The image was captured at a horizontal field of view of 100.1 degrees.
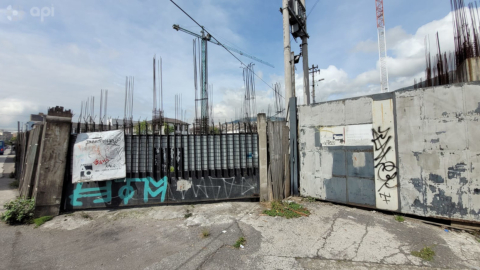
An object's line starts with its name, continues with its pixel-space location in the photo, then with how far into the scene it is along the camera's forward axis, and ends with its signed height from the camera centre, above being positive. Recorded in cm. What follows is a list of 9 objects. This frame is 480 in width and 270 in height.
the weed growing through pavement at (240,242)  363 -185
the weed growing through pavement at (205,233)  398 -181
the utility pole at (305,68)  1185 +431
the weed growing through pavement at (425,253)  324 -190
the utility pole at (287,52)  838 +390
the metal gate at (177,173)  520 -84
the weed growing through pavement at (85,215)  484 -168
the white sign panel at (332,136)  557 +14
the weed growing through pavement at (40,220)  446 -166
